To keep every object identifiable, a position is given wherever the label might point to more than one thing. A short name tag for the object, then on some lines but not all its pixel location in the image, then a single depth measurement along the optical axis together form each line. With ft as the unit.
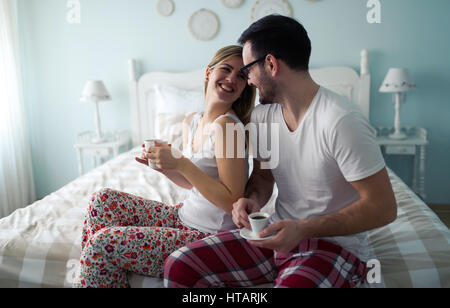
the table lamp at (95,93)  10.10
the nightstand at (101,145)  10.39
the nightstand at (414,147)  9.34
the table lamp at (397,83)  9.02
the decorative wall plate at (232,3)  10.11
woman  3.48
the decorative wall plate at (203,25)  10.30
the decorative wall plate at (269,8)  9.95
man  3.23
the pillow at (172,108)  9.29
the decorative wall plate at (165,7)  10.39
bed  3.84
